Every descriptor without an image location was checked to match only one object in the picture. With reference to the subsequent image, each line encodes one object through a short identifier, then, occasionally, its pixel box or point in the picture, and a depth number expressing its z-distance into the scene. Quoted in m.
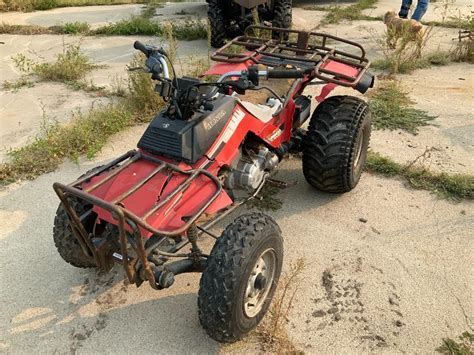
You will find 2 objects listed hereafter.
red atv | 2.43
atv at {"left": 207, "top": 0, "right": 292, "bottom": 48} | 7.82
